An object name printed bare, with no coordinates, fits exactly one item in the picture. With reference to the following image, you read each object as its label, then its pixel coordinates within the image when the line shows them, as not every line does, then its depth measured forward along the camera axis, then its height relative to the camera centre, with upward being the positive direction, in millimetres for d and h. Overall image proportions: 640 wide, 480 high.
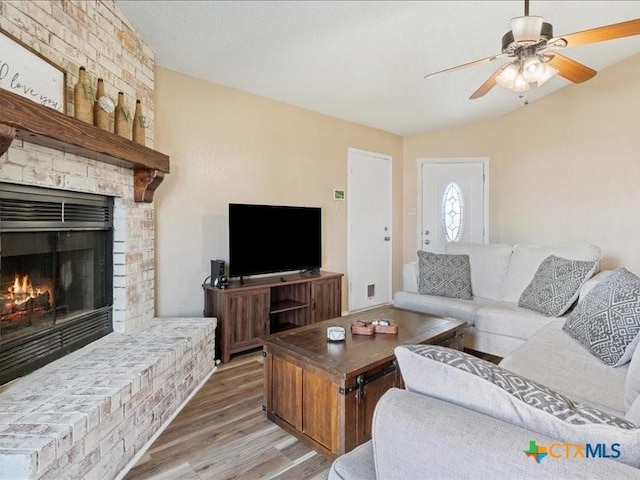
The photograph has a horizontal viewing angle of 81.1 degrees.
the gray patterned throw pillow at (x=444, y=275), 3521 -376
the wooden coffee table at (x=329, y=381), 1729 -719
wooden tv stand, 3008 -626
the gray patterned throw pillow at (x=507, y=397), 707 -353
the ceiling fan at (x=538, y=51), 1895 +1033
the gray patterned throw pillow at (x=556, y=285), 2789 -383
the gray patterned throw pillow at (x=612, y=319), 1825 -440
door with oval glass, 4871 +459
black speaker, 3072 -272
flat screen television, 3197 -20
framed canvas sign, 1593 +751
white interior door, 4629 +98
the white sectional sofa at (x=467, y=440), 665 -394
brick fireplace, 1365 -670
